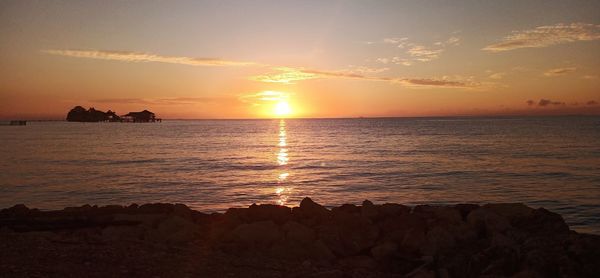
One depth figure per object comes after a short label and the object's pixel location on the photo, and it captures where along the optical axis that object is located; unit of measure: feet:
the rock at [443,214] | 39.23
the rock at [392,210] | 41.55
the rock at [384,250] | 34.22
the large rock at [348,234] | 35.27
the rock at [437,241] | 33.53
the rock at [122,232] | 35.56
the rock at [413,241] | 34.55
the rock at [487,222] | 35.29
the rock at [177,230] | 35.68
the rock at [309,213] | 40.27
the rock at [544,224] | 37.01
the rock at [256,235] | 35.19
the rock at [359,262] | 32.85
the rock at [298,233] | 34.99
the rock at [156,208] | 44.04
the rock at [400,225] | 36.99
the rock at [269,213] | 41.68
